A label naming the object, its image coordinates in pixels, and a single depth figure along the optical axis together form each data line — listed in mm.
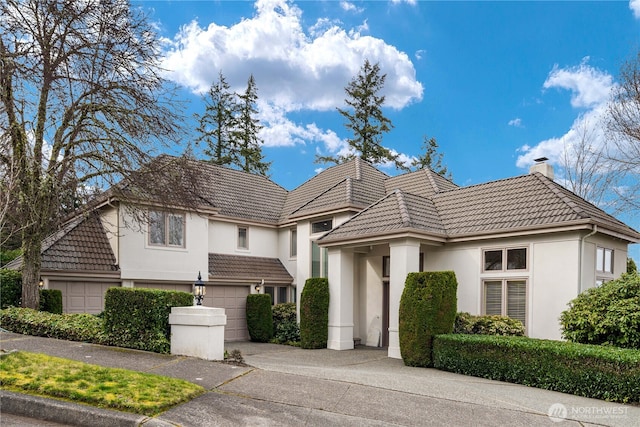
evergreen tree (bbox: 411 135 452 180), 40469
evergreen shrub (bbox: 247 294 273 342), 19312
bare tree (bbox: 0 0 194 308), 13117
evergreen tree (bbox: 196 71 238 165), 38656
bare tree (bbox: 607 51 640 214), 19062
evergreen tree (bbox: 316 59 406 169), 38344
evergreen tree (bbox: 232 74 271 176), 38938
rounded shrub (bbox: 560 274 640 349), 10289
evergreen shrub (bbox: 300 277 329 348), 16312
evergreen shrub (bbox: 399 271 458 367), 12242
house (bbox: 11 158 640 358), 13109
